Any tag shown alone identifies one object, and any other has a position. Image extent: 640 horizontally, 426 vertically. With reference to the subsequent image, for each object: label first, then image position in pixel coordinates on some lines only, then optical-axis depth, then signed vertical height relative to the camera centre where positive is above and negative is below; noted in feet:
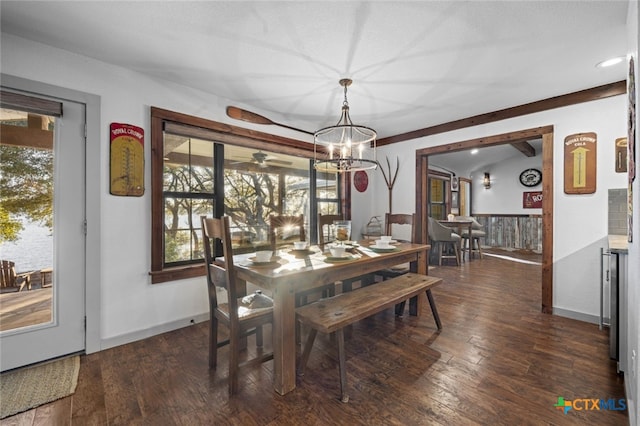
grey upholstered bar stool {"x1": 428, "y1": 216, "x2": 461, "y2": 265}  18.04 -1.63
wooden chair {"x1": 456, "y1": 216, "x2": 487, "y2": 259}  20.25 -1.66
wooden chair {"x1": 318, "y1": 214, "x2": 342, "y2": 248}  10.25 -0.39
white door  6.92 -0.85
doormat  5.33 -3.69
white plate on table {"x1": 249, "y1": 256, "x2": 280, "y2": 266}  6.34 -1.18
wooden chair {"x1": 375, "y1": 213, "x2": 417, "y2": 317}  9.78 -0.90
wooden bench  5.56 -2.20
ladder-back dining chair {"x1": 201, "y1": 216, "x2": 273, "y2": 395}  5.53 -2.22
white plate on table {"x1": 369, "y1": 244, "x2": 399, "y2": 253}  8.32 -1.11
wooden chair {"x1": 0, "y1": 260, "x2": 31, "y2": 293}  6.39 -1.60
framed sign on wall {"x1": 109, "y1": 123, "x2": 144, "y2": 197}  7.67 +1.47
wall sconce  26.73 +3.10
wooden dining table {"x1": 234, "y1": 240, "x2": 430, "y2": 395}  5.55 -1.46
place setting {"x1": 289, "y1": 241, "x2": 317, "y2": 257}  7.93 -1.15
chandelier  7.99 +3.12
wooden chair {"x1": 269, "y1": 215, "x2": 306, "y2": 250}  8.88 -0.34
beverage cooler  6.08 -2.07
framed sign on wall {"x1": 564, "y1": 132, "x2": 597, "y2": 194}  9.25 +1.70
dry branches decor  15.24 +1.87
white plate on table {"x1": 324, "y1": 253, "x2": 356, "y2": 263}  6.84 -1.17
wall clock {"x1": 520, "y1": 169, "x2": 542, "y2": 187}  23.85 +3.11
